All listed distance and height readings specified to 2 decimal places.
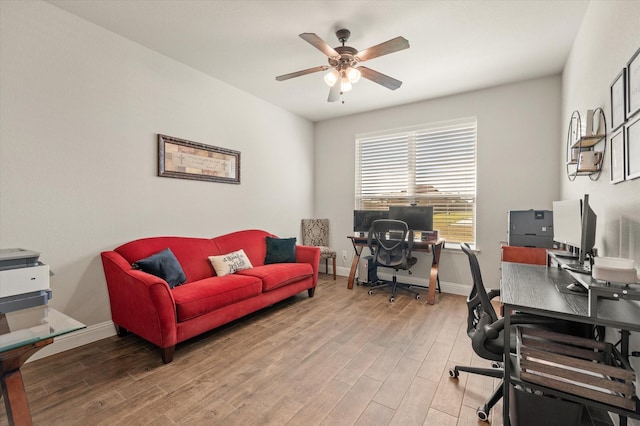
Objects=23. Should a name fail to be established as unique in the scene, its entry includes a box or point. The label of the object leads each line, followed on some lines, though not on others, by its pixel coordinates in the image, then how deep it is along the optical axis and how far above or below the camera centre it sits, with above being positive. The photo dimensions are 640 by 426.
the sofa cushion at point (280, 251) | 3.81 -0.53
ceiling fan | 2.30 +1.30
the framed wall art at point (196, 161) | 3.09 +0.60
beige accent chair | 5.10 -0.37
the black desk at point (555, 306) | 1.15 -0.42
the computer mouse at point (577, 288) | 1.51 -0.40
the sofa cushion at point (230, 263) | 3.18 -0.59
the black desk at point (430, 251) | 3.59 -0.53
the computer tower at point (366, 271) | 4.34 -0.90
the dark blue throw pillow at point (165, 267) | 2.54 -0.51
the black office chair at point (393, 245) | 3.73 -0.43
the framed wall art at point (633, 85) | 1.39 +0.65
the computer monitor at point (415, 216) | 3.98 -0.05
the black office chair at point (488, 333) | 1.53 -0.66
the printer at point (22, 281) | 1.44 -0.38
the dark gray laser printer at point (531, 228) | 2.84 -0.15
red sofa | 2.22 -0.72
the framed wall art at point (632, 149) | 1.38 +0.33
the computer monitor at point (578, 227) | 1.51 -0.07
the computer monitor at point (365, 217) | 4.36 -0.07
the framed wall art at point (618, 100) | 1.55 +0.65
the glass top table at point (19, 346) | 1.14 -0.54
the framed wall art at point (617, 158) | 1.56 +0.32
